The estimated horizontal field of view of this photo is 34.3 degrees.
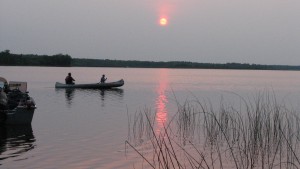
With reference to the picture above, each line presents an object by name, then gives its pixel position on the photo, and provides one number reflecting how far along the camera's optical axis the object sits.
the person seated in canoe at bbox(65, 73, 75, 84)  47.24
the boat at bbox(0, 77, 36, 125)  19.14
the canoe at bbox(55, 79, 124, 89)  47.47
